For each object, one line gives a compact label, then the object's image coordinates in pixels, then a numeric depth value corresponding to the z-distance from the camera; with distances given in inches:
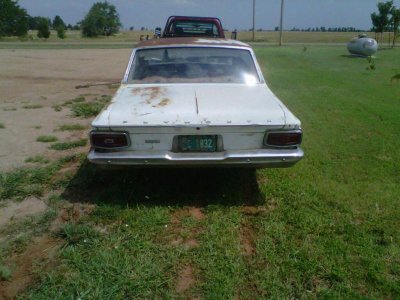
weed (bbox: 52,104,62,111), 297.6
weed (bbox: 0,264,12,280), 97.8
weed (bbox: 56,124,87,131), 240.3
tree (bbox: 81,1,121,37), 3275.1
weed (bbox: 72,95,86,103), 329.1
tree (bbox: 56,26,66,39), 2515.3
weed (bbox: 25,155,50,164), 180.5
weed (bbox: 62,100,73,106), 318.4
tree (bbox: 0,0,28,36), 2417.6
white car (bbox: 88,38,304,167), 121.5
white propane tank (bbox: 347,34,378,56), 820.6
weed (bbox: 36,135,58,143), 214.4
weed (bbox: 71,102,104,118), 280.2
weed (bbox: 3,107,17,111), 297.0
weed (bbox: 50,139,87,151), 201.3
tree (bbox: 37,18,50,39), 2454.5
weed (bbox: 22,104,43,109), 305.0
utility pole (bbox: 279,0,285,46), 1433.3
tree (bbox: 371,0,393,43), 1205.7
